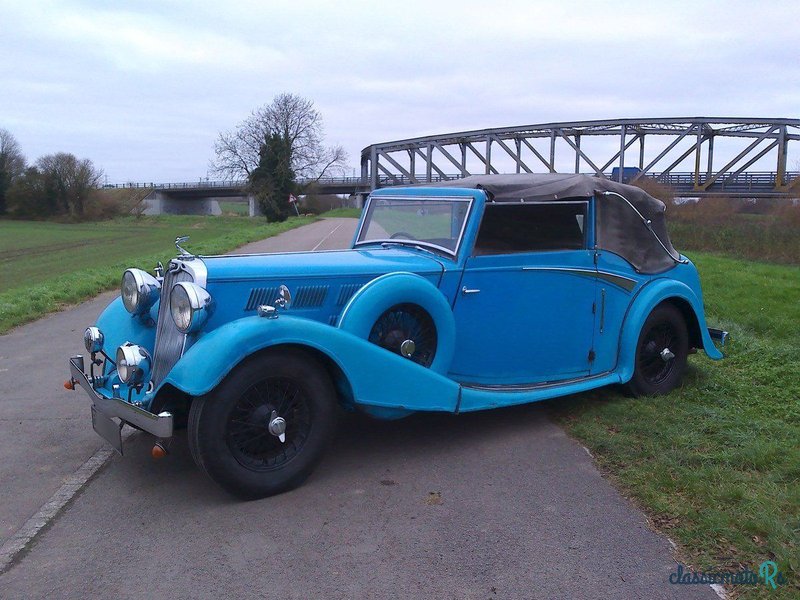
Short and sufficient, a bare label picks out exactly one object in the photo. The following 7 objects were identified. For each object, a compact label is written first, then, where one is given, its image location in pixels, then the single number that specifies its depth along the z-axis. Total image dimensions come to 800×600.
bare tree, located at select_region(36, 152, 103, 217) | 69.12
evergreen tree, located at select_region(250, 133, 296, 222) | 61.22
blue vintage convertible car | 3.96
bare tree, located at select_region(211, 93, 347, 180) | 67.25
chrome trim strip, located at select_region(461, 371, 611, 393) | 5.00
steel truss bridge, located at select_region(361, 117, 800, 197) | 38.03
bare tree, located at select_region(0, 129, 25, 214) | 69.06
